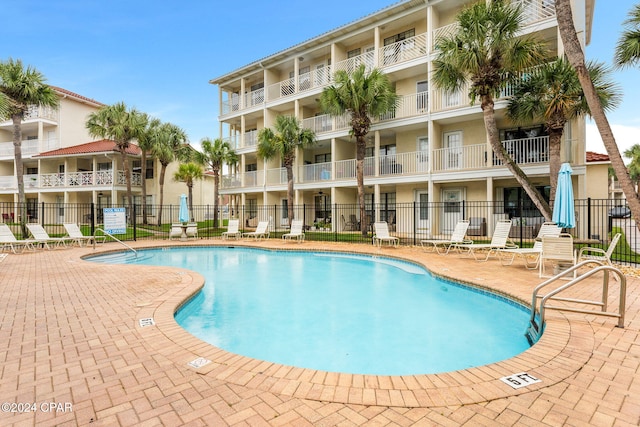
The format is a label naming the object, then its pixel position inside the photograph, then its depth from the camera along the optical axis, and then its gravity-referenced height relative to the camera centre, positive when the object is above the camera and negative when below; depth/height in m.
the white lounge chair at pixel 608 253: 5.87 -0.80
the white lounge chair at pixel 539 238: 8.05 -0.69
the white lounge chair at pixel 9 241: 12.12 -1.09
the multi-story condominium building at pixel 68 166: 26.12 +4.21
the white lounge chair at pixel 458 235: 11.21 -0.85
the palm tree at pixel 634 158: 43.47 +7.33
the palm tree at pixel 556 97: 10.99 +4.13
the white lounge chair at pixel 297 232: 15.71 -1.01
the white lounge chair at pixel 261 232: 16.86 -1.07
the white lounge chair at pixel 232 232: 16.88 -1.07
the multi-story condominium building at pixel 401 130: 14.77 +4.67
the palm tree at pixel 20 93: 15.48 +6.08
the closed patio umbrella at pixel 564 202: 7.20 +0.20
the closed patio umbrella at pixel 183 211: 18.02 +0.07
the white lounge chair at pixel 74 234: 13.66 -0.94
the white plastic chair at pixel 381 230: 13.04 -0.77
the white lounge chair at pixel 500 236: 9.44 -0.77
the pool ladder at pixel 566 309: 3.73 -1.31
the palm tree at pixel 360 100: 15.17 +5.45
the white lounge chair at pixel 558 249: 6.39 -0.78
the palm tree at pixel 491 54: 10.51 +5.38
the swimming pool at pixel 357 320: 4.27 -1.92
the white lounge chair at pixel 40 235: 13.02 -0.94
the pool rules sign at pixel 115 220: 13.09 -0.32
